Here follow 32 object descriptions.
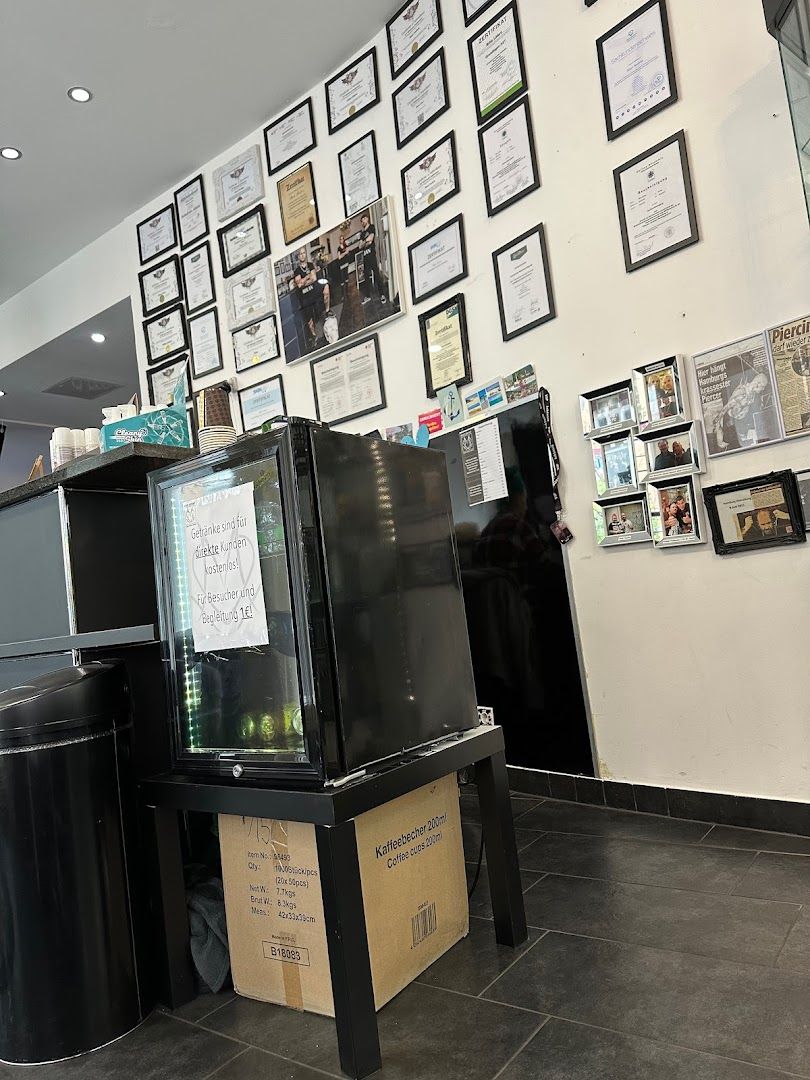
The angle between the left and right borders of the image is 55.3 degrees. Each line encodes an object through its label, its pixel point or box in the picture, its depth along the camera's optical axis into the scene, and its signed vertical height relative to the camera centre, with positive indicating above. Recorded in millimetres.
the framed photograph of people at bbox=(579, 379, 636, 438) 2574 +540
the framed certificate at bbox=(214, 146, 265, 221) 4047 +2294
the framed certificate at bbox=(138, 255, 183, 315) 4496 +2000
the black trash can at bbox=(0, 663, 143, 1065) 1476 -475
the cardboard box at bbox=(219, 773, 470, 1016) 1512 -602
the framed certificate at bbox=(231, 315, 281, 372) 3938 +1391
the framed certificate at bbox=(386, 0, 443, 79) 3209 +2376
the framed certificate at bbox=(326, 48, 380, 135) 3502 +2343
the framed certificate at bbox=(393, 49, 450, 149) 3176 +2063
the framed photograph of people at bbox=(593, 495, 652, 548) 2557 +160
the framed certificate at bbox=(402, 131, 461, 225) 3150 +1712
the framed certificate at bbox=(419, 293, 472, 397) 3131 +1002
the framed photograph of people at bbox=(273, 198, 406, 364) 3406 +1474
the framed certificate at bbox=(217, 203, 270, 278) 4000 +1958
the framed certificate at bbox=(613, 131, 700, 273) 2412 +1147
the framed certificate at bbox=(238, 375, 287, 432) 3930 +1084
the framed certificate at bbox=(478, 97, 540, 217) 2859 +1597
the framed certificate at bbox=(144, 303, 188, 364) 4480 +1701
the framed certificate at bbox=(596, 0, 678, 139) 2451 +1609
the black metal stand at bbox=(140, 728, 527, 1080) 1307 -468
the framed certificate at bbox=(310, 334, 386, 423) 3477 +1010
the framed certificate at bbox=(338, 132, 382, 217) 3492 +1934
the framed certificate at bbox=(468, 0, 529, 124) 2898 +1978
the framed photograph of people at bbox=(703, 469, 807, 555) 2191 +113
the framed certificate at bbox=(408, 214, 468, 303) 3139 +1367
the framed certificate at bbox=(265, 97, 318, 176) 3807 +2357
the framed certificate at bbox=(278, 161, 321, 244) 3762 +1982
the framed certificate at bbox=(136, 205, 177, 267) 4547 +2323
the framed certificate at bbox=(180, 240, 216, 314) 4297 +1911
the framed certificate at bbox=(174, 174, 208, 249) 4355 +2316
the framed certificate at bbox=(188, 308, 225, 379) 4270 +1533
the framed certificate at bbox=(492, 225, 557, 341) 2828 +1102
